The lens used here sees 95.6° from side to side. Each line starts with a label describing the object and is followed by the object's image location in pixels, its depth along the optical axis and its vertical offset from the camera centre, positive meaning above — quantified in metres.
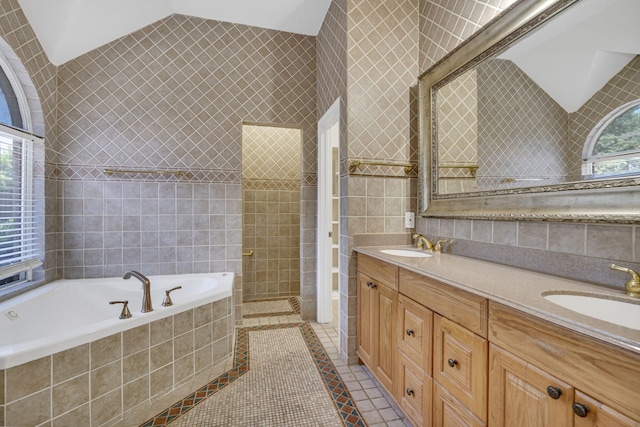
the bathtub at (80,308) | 1.37 -0.64
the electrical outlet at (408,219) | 2.19 -0.05
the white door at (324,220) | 2.85 -0.08
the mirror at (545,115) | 1.04 +0.44
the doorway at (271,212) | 3.63 +0.00
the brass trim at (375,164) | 2.06 +0.35
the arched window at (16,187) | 1.98 +0.18
